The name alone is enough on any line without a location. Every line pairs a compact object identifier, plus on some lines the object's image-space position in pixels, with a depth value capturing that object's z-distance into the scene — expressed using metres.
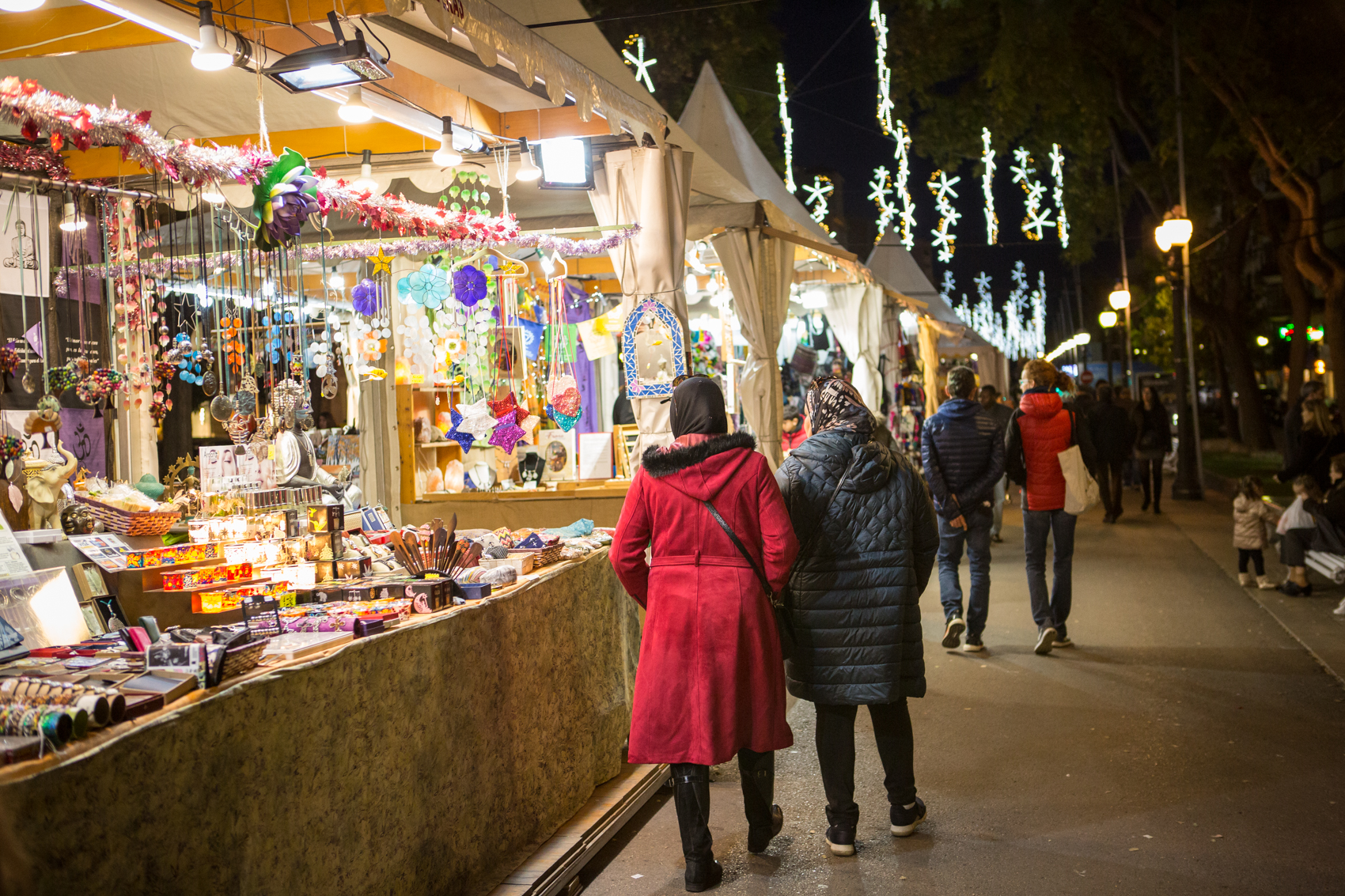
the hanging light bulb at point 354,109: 4.81
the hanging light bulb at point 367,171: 6.09
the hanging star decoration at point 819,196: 15.46
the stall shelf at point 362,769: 2.24
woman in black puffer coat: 4.05
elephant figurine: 4.17
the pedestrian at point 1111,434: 14.66
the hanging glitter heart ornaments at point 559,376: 7.59
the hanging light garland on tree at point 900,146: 11.55
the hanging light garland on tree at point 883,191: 14.44
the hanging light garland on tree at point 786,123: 14.90
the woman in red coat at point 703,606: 3.73
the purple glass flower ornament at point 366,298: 6.36
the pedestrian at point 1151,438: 15.40
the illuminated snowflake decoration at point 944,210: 13.40
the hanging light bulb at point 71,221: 4.67
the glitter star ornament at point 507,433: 7.30
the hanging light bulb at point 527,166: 6.23
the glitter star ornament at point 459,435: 7.37
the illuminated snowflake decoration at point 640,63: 11.80
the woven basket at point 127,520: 4.43
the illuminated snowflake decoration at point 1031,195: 13.08
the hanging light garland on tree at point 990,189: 14.66
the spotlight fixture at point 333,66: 3.97
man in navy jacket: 7.09
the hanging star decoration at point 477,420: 7.27
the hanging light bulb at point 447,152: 5.47
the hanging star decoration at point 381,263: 6.34
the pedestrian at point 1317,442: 10.40
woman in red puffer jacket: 7.29
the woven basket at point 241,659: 2.79
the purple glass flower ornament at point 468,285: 6.50
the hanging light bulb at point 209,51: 3.80
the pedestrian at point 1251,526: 9.11
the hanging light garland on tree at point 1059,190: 15.21
